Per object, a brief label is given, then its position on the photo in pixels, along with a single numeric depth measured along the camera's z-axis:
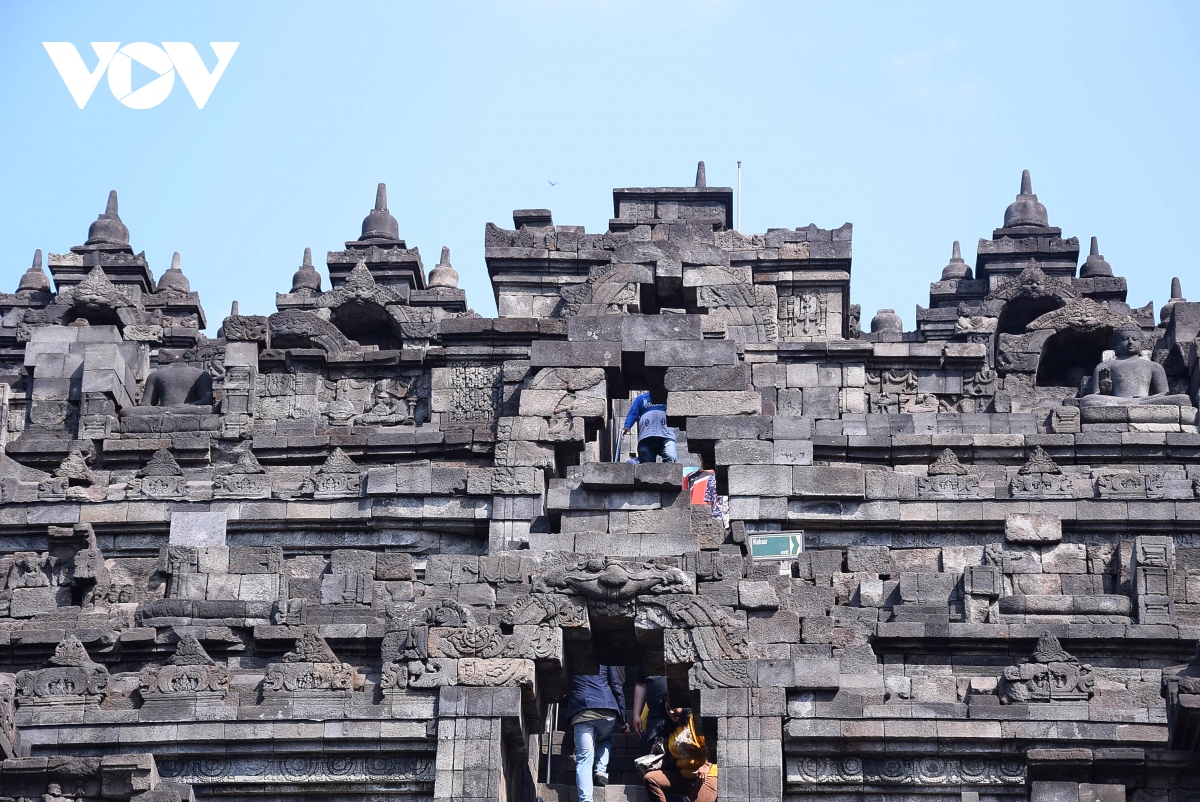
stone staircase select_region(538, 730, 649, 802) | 33.72
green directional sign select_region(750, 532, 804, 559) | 37.94
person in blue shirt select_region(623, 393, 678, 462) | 38.38
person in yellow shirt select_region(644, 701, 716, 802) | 32.28
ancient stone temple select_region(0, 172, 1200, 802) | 31.77
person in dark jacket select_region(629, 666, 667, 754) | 34.19
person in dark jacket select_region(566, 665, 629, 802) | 32.44
